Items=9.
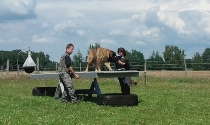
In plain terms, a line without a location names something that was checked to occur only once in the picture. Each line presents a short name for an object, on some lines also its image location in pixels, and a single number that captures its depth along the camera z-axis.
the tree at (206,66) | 46.65
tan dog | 16.06
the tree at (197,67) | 48.11
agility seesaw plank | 11.81
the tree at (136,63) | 47.59
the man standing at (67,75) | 12.65
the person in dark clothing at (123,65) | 13.41
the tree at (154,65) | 48.35
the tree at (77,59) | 53.96
